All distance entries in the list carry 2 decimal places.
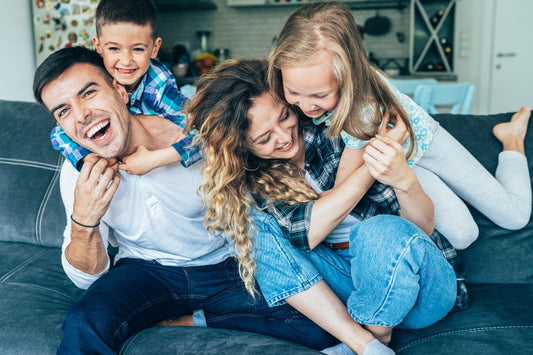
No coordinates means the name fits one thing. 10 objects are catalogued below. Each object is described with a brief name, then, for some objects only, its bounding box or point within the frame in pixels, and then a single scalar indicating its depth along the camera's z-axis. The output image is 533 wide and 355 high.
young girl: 1.41
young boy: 1.58
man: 1.43
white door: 4.88
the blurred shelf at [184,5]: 5.21
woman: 1.27
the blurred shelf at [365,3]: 5.33
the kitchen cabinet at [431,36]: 5.24
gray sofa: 1.28
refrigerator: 3.89
